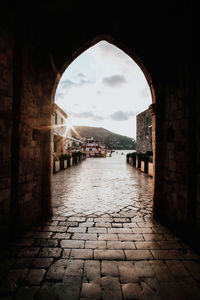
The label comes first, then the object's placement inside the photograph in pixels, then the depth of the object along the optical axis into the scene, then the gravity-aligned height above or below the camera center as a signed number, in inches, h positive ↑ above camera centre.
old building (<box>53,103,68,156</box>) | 710.1 +122.7
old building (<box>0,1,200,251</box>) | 113.2 +54.0
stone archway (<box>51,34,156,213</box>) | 155.1 +91.2
